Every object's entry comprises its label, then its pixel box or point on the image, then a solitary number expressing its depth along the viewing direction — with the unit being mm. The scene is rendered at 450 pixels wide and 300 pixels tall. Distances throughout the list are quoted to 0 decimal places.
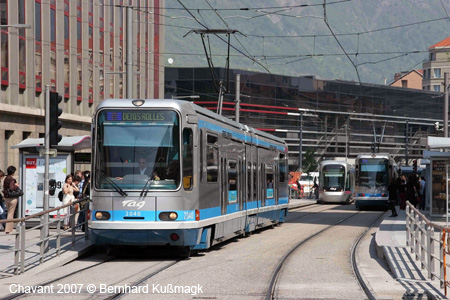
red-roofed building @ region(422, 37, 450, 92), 140088
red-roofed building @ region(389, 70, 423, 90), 151000
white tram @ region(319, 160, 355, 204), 53719
